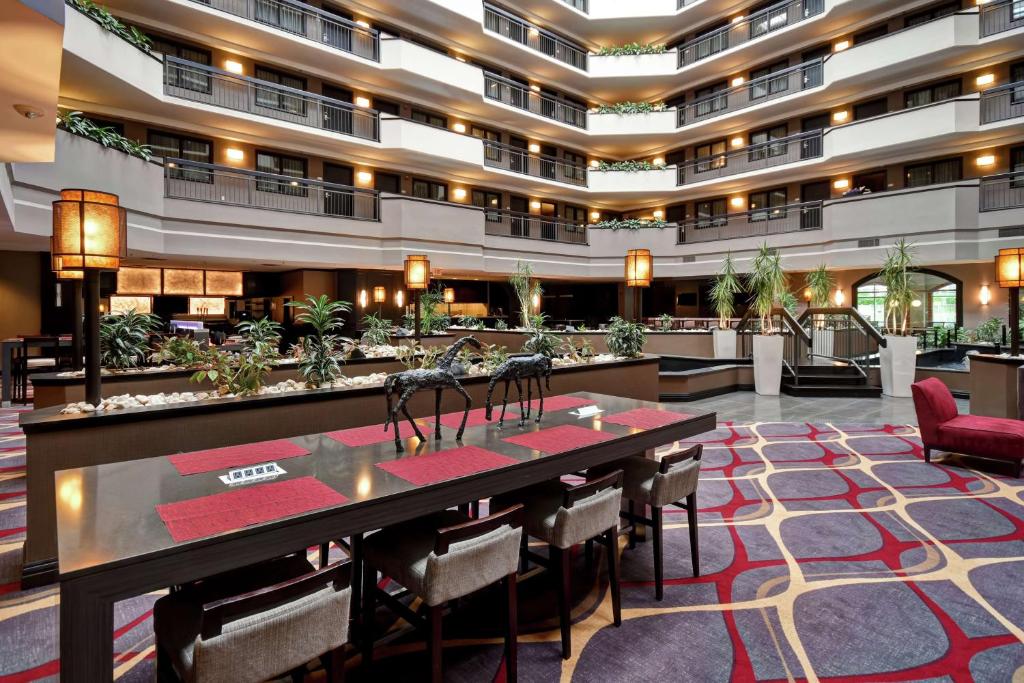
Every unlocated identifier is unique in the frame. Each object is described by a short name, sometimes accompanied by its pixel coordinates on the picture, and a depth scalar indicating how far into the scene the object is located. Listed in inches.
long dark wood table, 53.7
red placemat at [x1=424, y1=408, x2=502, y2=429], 124.1
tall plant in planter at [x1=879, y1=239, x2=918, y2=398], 378.3
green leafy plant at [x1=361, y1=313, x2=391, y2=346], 390.3
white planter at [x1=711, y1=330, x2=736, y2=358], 476.1
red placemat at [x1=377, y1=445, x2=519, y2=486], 84.4
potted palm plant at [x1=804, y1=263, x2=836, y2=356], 490.6
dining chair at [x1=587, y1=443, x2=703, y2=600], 115.8
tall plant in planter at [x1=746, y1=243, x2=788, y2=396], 398.0
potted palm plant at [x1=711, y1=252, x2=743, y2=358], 476.7
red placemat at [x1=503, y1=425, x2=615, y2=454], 103.3
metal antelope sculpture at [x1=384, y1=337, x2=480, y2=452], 100.4
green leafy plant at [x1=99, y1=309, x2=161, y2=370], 205.8
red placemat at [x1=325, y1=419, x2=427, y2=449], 109.0
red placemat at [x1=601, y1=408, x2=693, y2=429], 122.3
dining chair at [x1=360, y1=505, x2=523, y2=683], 76.9
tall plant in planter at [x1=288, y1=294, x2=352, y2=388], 179.9
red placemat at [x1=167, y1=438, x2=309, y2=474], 92.6
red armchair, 198.1
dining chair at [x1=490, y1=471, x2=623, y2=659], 95.4
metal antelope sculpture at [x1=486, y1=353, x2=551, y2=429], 116.3
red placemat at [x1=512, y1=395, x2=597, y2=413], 143.8
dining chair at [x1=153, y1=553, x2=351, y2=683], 56.9
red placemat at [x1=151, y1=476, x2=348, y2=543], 64.9
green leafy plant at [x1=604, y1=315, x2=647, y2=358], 284.8
